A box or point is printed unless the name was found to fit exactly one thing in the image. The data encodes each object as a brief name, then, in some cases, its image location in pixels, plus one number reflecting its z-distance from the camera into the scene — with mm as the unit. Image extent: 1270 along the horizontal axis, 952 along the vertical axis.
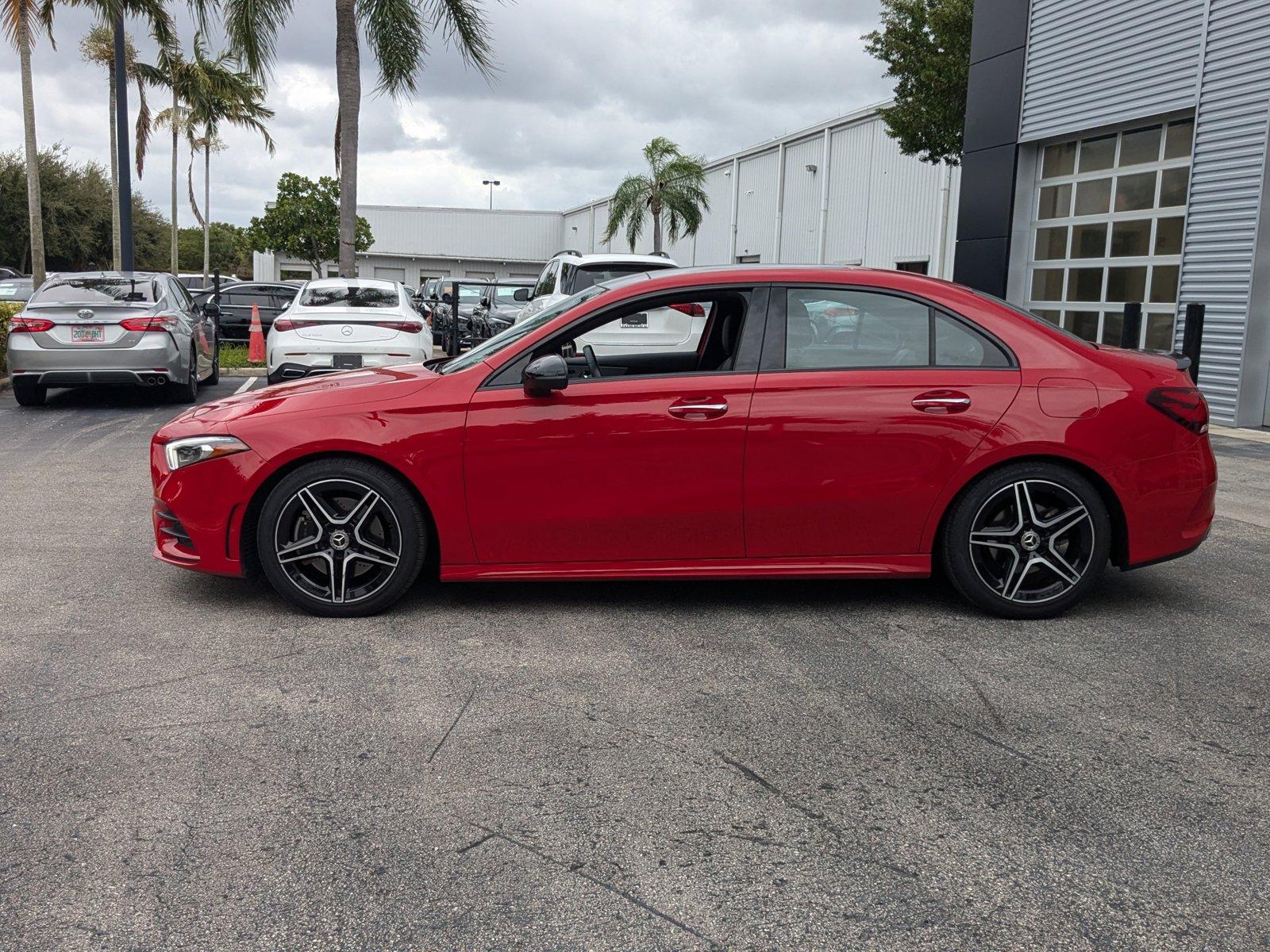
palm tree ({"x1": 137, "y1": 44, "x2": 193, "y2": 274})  35625
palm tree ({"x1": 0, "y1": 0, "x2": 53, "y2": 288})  21391
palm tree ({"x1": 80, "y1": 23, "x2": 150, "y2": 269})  36844
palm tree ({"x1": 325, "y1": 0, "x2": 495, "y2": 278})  19797
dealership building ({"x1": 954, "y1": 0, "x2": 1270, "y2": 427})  12703
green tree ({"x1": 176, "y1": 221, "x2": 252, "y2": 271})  91000
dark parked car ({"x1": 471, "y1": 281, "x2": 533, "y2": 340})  19453
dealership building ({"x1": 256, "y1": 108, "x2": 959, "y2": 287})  29188
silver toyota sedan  12039
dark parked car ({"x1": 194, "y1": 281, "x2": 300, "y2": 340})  22578
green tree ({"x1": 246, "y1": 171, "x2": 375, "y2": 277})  50812
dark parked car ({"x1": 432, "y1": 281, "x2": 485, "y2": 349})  22875
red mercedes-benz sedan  4789
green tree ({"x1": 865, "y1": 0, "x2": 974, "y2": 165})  21297
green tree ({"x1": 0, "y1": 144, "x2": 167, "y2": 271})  50812
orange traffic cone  18750
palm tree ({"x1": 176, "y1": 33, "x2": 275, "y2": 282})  39125
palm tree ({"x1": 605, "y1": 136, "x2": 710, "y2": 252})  40938
